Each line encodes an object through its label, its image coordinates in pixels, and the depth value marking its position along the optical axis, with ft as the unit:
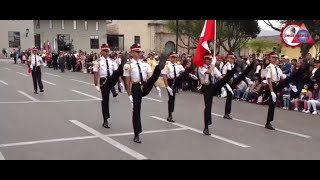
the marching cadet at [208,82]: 31.58
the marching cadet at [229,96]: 39.52
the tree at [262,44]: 183.73
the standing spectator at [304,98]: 45.06
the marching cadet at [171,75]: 37.01
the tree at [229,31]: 129.80
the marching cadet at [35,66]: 56.29
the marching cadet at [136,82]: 28.30
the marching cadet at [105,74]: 34.06
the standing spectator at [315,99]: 43.68
